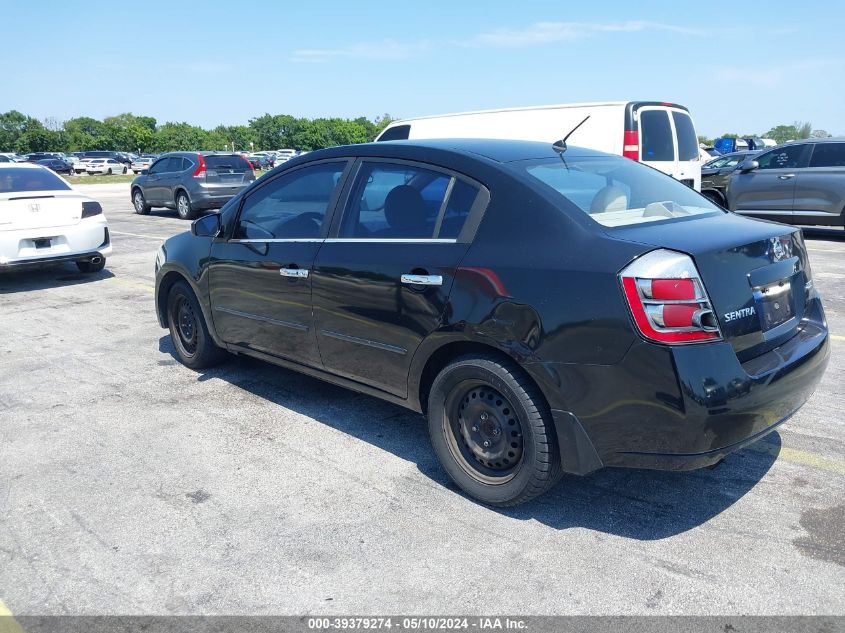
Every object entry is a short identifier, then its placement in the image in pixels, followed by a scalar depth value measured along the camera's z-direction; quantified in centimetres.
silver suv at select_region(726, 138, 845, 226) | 1221
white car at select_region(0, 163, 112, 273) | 859
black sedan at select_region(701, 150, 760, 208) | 1586
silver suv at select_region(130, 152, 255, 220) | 1725
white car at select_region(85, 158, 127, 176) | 5725
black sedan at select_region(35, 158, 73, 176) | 5243
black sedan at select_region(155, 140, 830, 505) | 290
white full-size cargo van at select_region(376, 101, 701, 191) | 1016
